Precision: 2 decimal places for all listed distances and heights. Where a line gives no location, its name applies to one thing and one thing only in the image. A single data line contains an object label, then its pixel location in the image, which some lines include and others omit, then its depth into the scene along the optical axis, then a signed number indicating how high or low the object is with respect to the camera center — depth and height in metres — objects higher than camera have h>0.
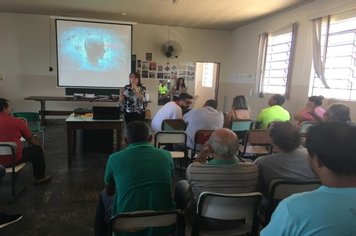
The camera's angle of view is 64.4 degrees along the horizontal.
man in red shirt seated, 2.98 -0.74
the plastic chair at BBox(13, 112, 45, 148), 4.69 -0.80
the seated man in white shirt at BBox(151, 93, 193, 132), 4.07 -0.49
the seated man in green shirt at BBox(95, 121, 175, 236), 1.72 -0.62
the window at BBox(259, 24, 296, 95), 5.84 +0.56
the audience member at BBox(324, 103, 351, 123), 3.30 -0.30
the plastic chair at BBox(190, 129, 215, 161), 3.45 -0.67
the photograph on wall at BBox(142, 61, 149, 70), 8.48 +0.42
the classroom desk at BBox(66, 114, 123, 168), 3.97 -0.70
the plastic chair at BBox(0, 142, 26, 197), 2.77 -0.79
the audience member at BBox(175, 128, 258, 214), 1.72 -0.56
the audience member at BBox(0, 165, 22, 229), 2.43 -1.29
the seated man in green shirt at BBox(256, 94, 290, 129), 4.22 -0.46
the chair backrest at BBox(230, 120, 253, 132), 4.12 -0.61
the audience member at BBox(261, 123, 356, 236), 0.85 -0.33
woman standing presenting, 4.59 -0.33
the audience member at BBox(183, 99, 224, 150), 3.63 -0.50
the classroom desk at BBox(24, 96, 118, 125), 7.13 -0.64
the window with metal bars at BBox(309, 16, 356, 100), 4.38 +0.48
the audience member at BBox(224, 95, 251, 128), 4.38 -0.43
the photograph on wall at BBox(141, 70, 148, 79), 8.54 +0.13
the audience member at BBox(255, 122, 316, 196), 1.98 -0.54
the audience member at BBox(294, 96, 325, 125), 4.35 -0.37
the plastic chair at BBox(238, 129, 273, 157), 3.55 -0.70
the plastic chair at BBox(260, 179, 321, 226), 1.80 -0.65
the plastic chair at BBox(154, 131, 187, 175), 3.36 -0.70
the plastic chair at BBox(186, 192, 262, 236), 1.61 -0.77
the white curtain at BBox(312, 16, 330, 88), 4.83 +0.64
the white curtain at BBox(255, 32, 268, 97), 6.90 +0.57
